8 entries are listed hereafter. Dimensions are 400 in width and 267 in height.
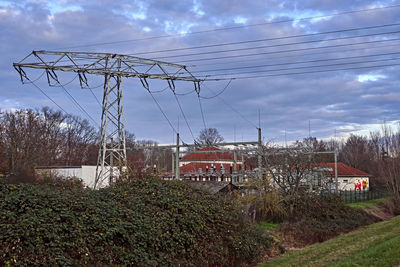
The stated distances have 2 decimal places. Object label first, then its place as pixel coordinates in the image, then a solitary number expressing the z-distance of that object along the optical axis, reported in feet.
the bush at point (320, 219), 61.11
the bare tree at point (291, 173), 68.85
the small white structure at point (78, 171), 112.57
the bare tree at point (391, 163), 104.27
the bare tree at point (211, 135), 285.02
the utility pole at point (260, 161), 73.71
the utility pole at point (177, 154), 98.69
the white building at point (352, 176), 193.23
